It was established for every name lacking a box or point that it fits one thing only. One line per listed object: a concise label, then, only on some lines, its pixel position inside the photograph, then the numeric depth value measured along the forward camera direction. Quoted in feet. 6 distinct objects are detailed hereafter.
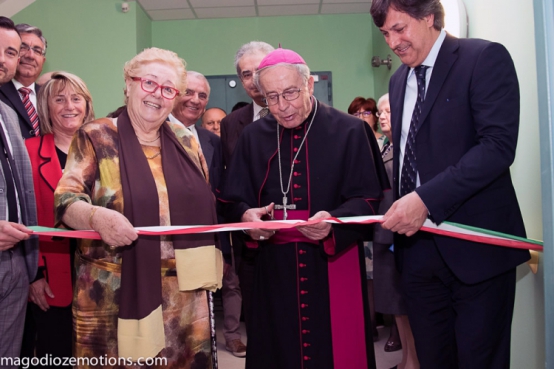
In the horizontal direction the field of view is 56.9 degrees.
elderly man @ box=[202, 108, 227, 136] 18.90
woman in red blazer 9.62
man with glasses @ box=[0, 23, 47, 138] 11.43
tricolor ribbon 6.80
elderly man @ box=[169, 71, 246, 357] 11.78
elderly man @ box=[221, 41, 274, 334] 12.23
